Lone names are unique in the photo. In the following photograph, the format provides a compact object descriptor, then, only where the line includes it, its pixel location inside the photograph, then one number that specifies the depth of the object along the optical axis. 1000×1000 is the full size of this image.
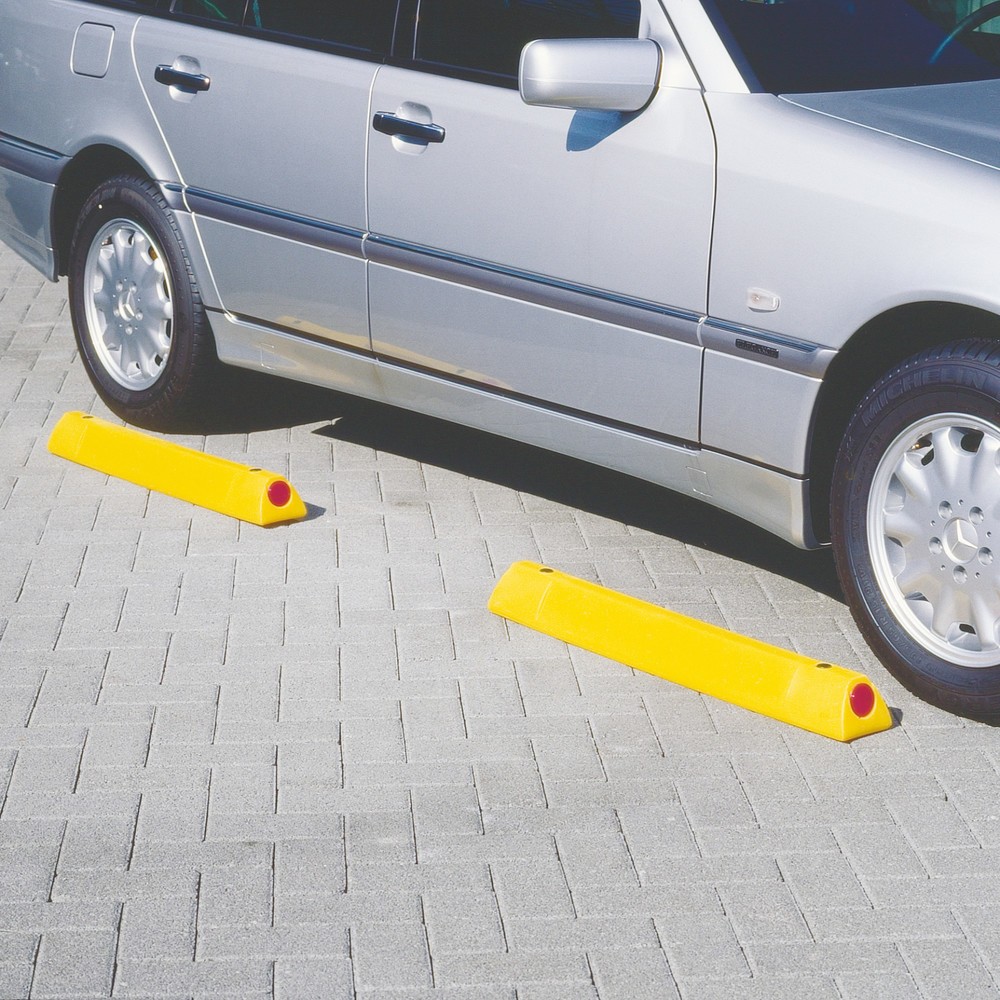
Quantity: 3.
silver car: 3.76
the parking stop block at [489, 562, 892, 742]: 3.78
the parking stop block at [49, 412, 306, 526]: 5.10
